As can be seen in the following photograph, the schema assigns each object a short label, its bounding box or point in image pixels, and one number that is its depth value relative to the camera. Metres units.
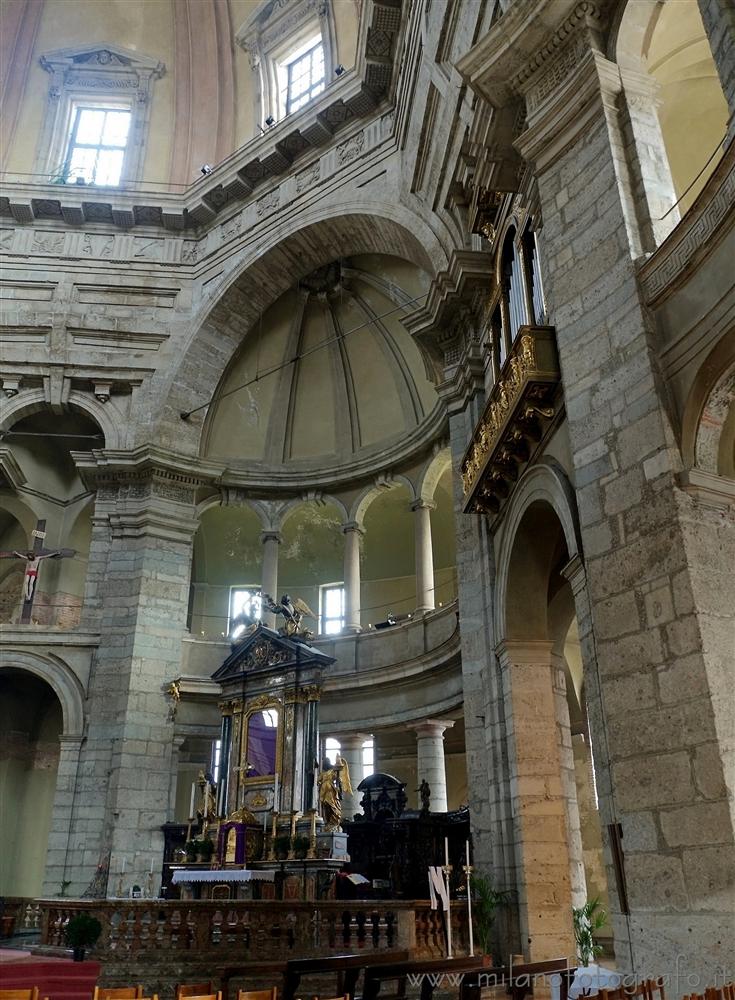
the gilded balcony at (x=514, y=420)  8.04
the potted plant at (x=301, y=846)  13.23
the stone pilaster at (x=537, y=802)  9.09
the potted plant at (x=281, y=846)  13.41
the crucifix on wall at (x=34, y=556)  17.75
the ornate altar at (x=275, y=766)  13.25
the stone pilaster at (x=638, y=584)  5.43
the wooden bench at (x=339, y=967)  6.41
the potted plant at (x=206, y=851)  13.98
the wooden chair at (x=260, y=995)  4.92
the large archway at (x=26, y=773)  18.23
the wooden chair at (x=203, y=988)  5.24
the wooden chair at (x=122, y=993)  5.20
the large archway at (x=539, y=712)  9.18
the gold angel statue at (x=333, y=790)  14.02
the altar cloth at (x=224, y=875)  12.34
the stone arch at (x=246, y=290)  17.69
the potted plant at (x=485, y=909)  9.34
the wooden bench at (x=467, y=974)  6.04
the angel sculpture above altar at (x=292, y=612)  15.87
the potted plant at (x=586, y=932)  8.31
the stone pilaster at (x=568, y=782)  9.41
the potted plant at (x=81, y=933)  8.42
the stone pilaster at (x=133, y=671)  15.30
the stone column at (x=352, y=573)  18.41
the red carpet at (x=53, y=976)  7.80
